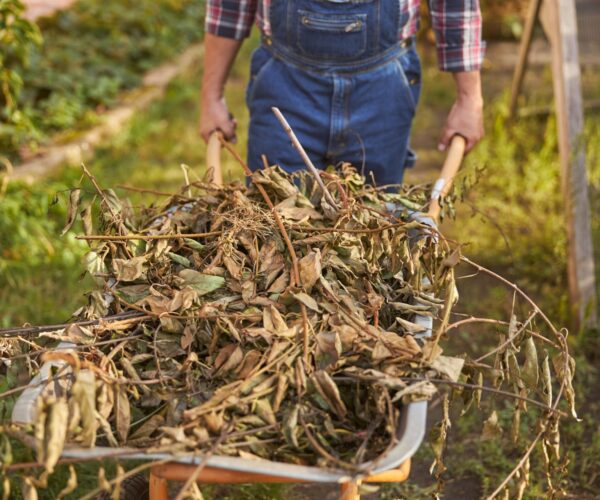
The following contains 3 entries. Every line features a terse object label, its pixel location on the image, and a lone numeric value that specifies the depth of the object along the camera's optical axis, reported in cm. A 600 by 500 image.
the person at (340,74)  226
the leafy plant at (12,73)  284
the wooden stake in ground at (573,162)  289
